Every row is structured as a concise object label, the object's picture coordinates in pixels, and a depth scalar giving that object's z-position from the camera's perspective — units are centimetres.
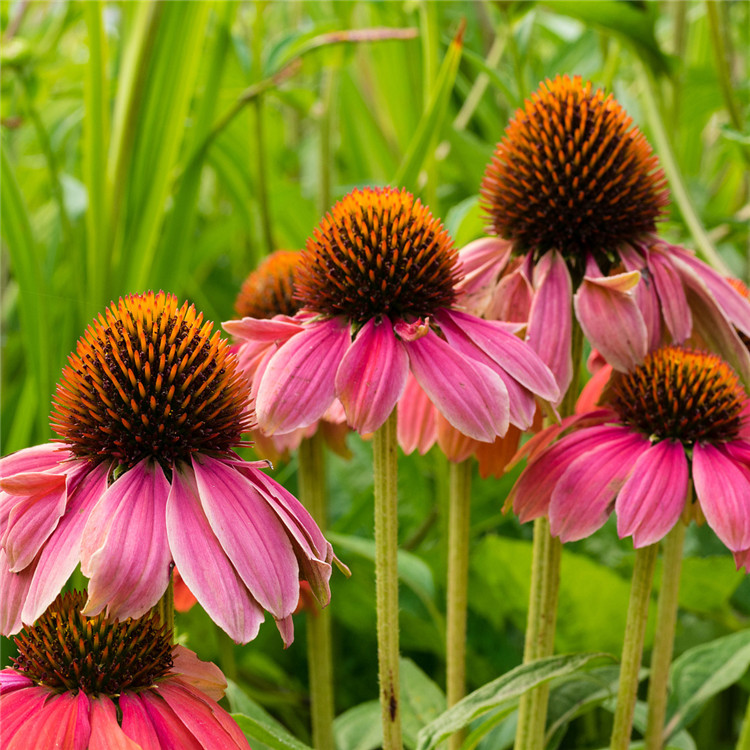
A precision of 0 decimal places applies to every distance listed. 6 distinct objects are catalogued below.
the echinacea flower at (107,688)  51
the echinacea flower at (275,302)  62
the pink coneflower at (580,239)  57
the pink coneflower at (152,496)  50
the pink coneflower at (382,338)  53
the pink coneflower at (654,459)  54
